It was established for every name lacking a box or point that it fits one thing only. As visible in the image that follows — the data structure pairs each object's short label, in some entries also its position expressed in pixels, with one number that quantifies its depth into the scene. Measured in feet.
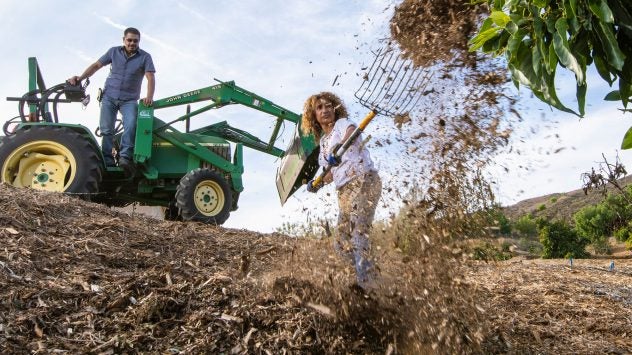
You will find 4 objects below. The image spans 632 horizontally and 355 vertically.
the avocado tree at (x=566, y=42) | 7.13
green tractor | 24.15
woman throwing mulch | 11.97
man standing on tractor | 24.93
